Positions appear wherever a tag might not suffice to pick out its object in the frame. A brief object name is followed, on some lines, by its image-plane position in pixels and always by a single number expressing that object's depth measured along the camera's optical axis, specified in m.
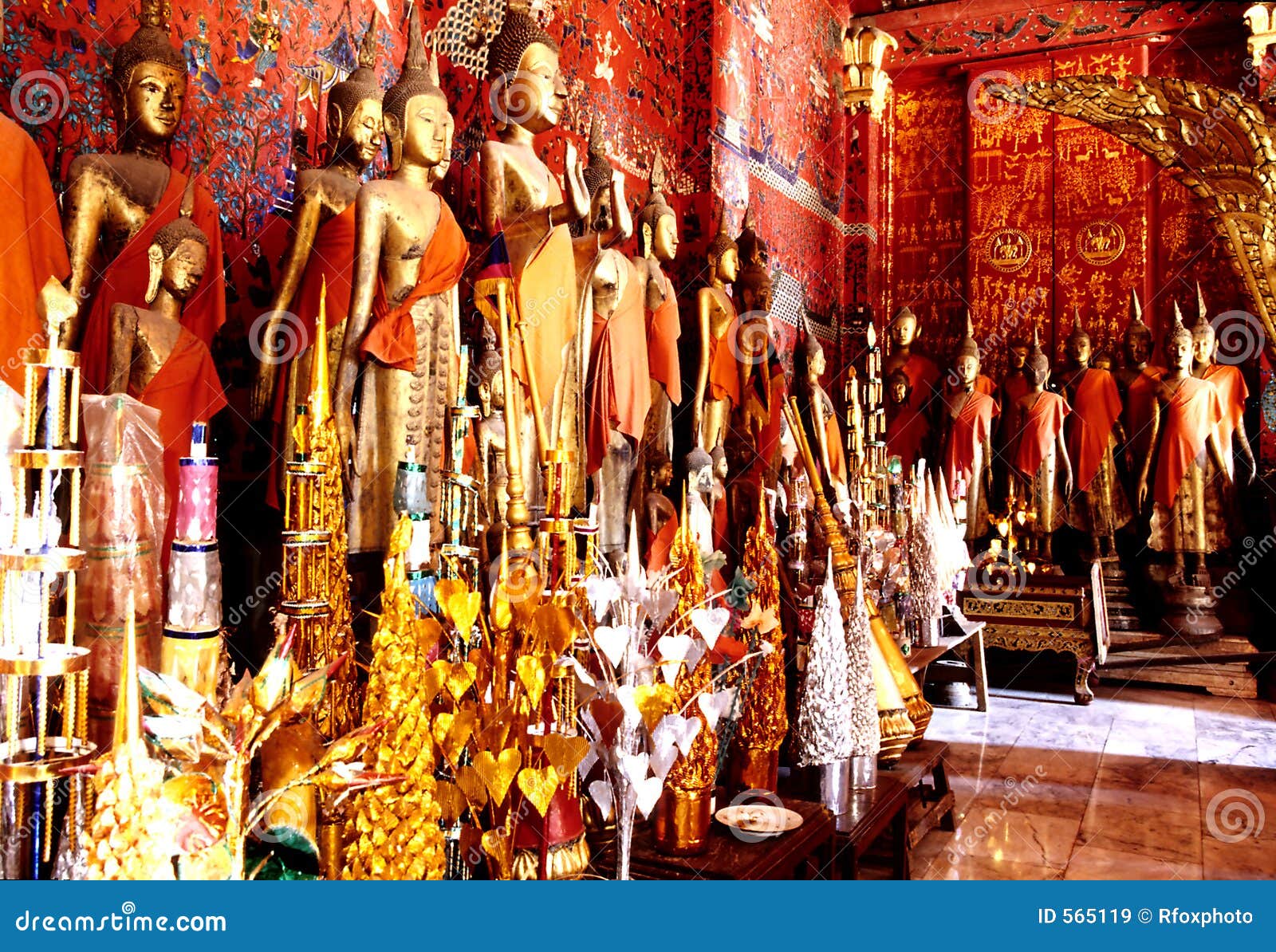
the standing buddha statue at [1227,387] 6.54
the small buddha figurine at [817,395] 5.72
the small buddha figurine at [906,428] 7.30
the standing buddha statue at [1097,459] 6.79
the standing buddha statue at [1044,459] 6.85
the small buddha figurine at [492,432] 2.83
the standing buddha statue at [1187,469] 6.47
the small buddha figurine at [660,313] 4.22
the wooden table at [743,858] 1.52
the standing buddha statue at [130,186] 2.23
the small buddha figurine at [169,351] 2.09
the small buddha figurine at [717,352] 4.69
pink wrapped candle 1.20
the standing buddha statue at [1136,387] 6.81
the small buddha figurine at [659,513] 3.65
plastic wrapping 1.28
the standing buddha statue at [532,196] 3.29
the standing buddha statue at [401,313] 2.63
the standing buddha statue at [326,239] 2.61
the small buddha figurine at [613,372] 3.67
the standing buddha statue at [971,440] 6.90
